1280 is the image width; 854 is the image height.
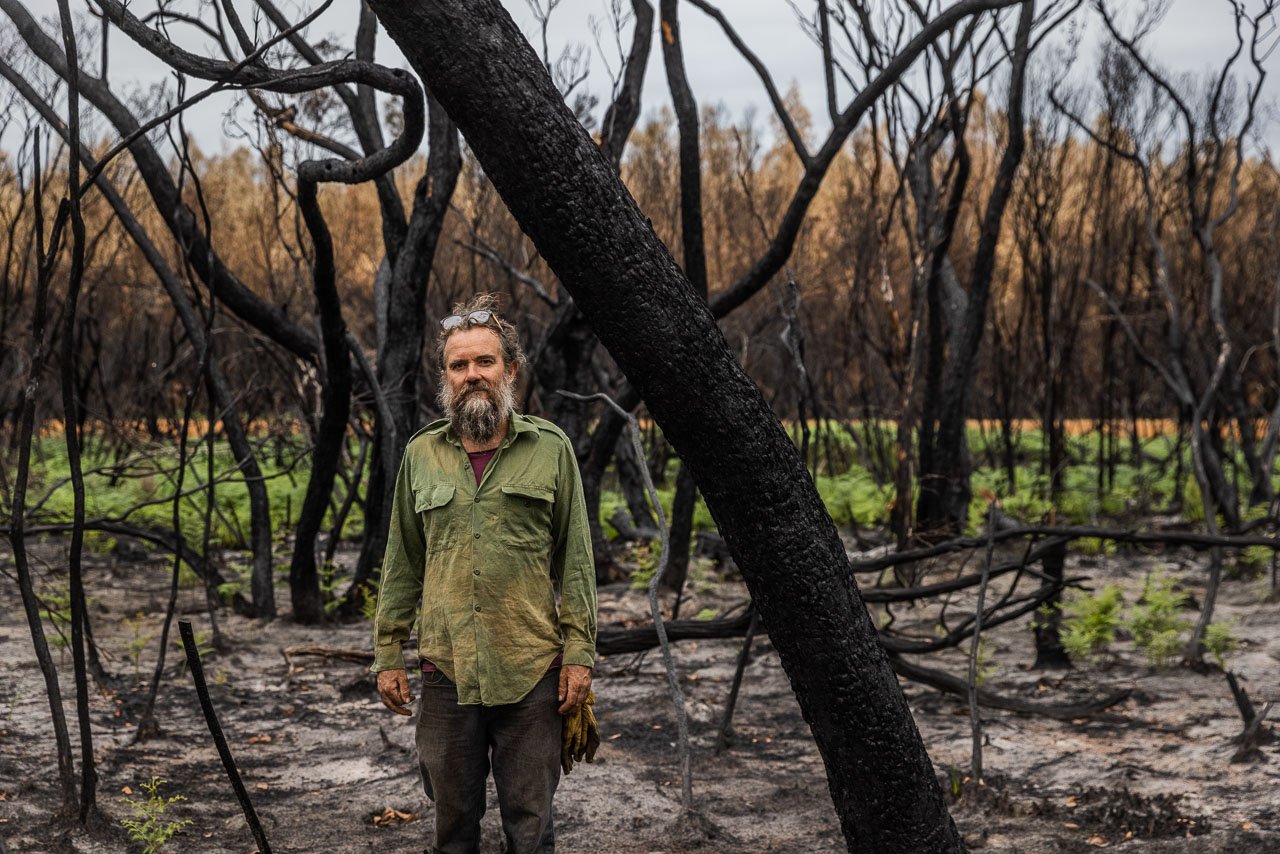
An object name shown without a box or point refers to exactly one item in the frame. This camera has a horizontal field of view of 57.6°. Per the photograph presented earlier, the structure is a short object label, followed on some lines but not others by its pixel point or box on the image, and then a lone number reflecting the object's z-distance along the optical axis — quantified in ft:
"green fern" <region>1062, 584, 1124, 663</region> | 18.80
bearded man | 8.82
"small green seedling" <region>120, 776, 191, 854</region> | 11.32
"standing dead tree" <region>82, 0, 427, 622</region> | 11.66
